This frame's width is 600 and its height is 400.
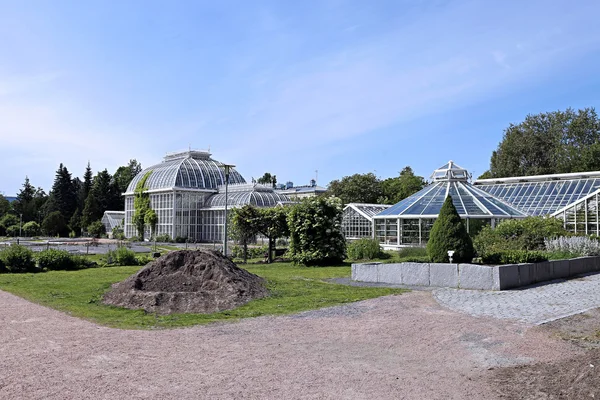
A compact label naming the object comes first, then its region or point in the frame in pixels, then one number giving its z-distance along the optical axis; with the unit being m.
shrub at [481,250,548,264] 15.21
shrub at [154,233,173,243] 49.12
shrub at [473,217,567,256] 21.36
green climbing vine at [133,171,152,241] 53.44
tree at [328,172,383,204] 51.12
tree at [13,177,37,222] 75.50
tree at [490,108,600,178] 51.72
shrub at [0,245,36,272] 20.34
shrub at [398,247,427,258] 22.05
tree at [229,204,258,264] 24.61
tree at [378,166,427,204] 51.44
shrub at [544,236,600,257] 18.67
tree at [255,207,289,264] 24.41
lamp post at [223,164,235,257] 22.93
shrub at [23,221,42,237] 62.53
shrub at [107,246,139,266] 23.59
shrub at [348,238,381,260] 24.31
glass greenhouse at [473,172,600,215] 31.59
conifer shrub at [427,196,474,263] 15.40
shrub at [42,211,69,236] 65.06
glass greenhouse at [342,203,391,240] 36.06
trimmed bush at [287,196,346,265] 21.94
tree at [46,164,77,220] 71.88
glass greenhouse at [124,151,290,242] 48.78
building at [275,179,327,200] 72.88
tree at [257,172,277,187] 88.88
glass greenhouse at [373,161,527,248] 29.12
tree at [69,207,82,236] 67.94
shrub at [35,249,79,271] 21.56
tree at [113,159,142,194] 76.69
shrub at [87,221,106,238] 59.47
